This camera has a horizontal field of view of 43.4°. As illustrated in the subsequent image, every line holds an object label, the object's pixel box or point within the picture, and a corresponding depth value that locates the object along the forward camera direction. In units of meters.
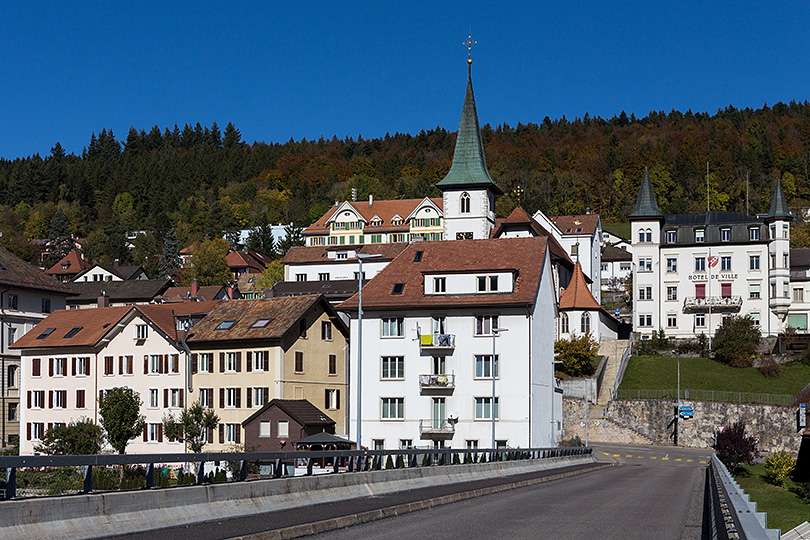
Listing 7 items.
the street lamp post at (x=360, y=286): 40.36
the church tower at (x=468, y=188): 118.75
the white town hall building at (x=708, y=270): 110.12
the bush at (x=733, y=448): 65.88
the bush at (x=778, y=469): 62.62
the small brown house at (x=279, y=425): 62.06
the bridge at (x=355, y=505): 13.34
